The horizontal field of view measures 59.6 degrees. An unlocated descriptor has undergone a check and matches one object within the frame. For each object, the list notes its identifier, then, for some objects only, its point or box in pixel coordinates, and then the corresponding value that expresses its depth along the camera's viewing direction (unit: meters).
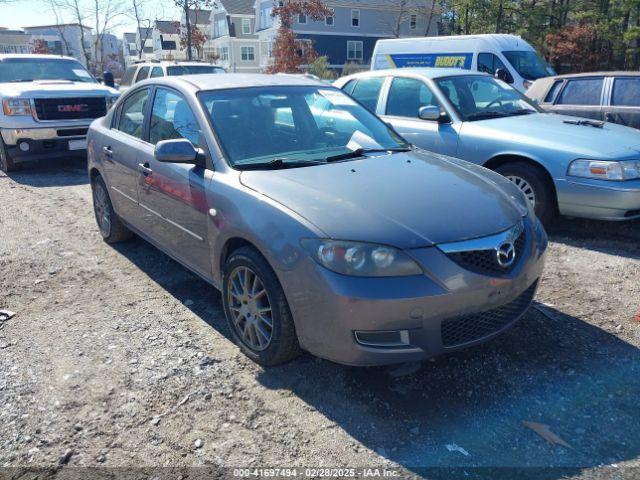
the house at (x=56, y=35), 71.12
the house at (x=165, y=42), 50.25
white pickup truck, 9.38
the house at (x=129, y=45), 79.06
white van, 14.60
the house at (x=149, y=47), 68.74
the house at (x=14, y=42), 77.94
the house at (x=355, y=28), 41.88
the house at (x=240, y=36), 48.16
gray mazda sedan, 2.87
